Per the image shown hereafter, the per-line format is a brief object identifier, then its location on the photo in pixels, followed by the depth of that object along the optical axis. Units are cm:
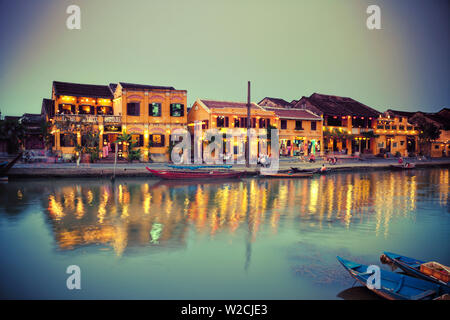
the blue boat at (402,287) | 691
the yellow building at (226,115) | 3812
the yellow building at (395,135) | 5034
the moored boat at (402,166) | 3790
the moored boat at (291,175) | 2923
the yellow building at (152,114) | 3491
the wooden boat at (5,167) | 2595
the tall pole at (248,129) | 3121
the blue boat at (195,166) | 2923
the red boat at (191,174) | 2766
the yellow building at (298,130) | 4253
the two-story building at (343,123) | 4628
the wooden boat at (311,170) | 3078
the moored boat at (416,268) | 746
